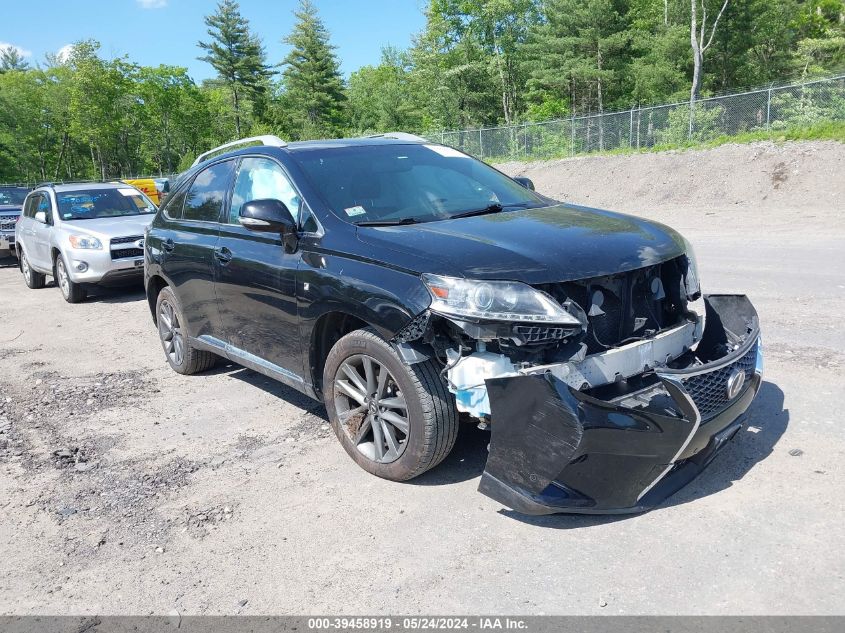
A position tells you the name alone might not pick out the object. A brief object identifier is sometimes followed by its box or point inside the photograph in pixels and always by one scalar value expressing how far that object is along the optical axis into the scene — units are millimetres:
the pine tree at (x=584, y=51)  45094
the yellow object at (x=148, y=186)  27419
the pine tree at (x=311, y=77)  64062
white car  10391
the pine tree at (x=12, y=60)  101500
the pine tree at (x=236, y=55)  68188
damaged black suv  3018
